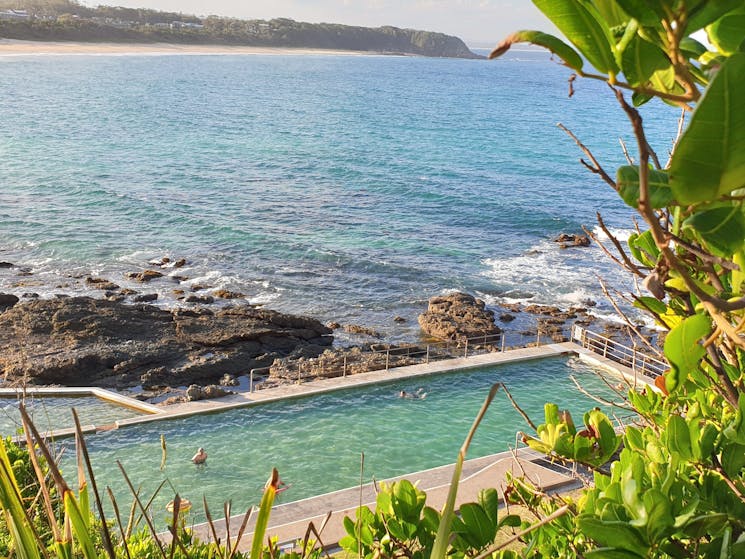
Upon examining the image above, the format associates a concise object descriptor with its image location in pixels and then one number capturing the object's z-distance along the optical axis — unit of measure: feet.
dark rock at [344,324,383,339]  67.36
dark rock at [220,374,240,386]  53.42
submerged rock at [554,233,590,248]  102.53
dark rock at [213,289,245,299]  74.02
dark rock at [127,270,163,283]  78.31
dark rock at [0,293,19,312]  65.71
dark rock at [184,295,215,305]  71.77
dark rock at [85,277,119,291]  74.90
